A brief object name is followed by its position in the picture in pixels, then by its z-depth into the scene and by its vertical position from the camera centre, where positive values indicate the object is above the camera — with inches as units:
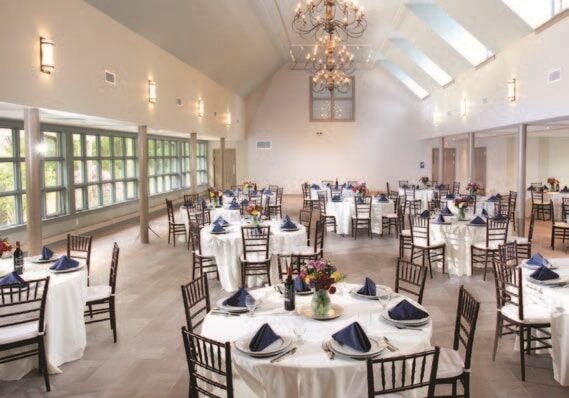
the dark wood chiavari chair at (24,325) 157.2 -50.6
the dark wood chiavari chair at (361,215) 445.4 -39.1
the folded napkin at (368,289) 156.5 -37.6
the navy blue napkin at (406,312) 133.7 -38.8
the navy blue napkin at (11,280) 163.3 -35.9
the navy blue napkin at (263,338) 118.0 -40.7
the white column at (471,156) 586.6 +20.8
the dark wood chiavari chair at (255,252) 262.1 -44.3
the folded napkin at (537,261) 192.2 -35.2
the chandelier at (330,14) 282.4 +97.7
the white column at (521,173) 444.6 -0.3
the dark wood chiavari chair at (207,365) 110.6 -45.7
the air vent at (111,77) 349.7 +71.6
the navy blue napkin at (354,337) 115.9 -40.0
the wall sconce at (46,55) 270.2 +67.6
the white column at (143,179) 424.2 -3.7
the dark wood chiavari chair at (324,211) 474.9 -37.5
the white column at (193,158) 577.0 +19.8
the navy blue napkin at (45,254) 210.2 -34.3
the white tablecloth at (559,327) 157.2 -50.7
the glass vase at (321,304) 139.0 -37.4
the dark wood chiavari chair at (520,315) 169.9 -51.3
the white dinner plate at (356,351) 113.8 -42.3
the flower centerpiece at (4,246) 186.5 -27.4
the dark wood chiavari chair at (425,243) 307.4 -45.6
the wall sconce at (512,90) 451.5 +77.9
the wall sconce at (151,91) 428.1 +74.3
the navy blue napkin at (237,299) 144.9 -37.9
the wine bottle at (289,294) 143.2 -35.7
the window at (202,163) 869.8 +21.0
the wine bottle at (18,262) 189.8 -34.1
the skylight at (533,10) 390.6 +134.9
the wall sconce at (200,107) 589.0 +82.4
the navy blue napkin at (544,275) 176.4 -37.4
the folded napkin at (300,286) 160.1 -37.1
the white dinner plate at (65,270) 189.0 -37.2
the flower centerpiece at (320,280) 135.0 -29.9
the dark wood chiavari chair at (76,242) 235.6 -33.2
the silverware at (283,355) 114.5 -43.5
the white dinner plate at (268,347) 115.9 -42.5
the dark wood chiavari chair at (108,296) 201.9 -50.8
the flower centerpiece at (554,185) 541.4 -14.0
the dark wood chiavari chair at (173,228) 420.2 -48.6
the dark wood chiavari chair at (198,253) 284.5 -46.8
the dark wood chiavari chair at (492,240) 297.6 -41.8
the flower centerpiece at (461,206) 329.0 -22.4
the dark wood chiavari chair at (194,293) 146.6 -38.6
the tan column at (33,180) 273.4 -2.6
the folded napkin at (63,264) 190.4 -35.4
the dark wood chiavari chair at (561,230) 376.0 -48.1
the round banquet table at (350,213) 458.0 -38.0
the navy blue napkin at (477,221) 311.2 -31.0
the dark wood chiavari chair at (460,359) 128.3 -52.9
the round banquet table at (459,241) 307.4 -43.7
